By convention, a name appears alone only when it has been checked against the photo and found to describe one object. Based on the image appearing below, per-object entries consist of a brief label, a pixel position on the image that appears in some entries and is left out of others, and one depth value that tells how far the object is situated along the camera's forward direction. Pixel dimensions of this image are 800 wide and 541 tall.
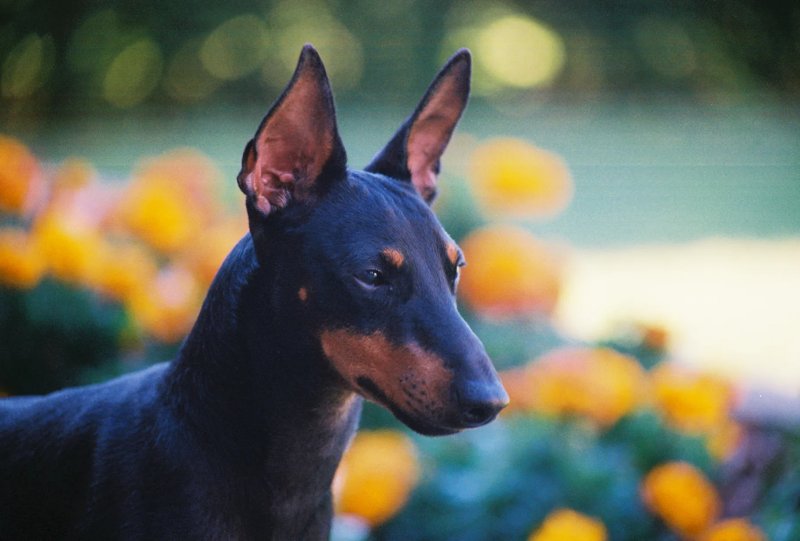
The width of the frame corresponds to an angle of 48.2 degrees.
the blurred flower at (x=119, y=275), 3.12
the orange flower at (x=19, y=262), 2.97
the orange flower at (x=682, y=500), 2.71
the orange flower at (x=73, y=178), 3.26
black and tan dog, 1.79
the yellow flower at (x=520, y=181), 3.55
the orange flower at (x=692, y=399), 2.94
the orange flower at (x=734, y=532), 2.56
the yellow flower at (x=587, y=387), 2.93
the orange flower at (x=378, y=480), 2.76
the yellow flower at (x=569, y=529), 2.49
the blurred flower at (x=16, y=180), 3.11
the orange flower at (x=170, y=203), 3.28
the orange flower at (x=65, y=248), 3.04
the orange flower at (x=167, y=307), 3.12
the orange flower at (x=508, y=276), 3.46
